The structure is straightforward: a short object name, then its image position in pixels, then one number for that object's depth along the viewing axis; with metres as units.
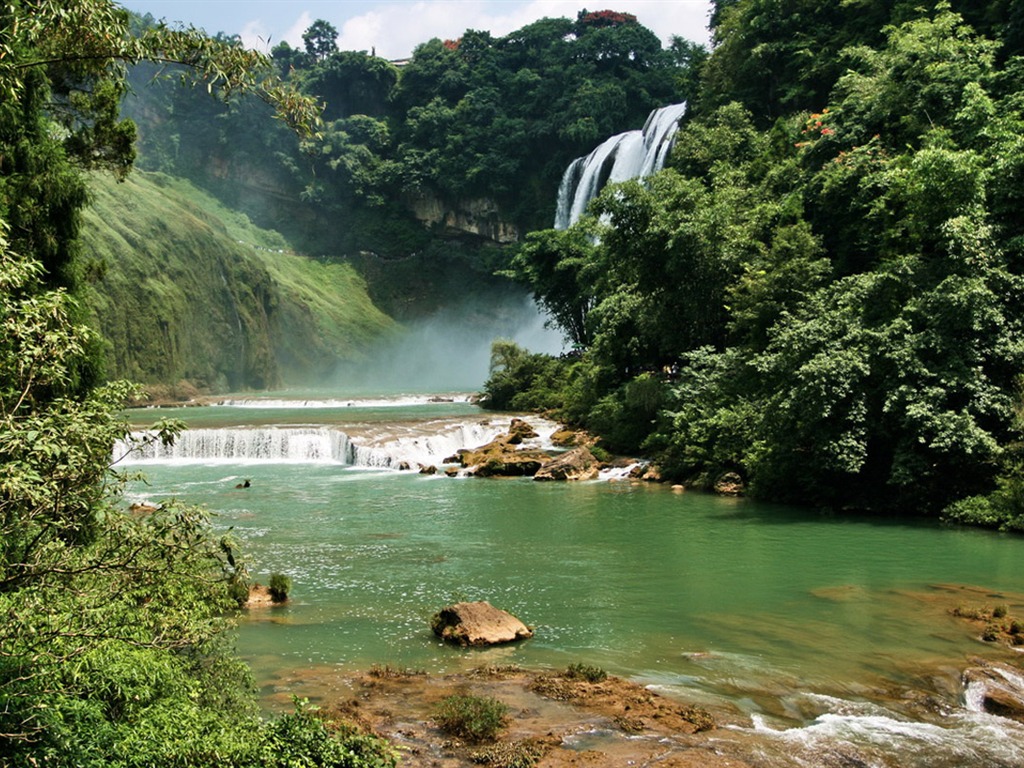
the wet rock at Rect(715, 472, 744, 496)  20.53
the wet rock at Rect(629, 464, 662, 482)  22.98
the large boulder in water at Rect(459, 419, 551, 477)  24.44
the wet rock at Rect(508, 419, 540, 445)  28.41
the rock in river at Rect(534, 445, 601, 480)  23.64
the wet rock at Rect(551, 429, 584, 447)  27.97
